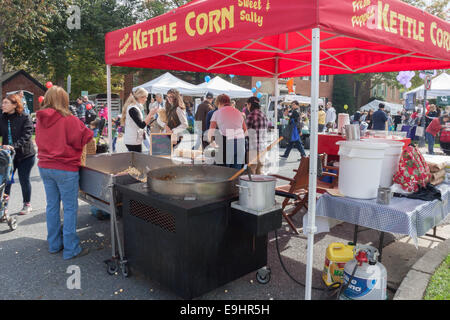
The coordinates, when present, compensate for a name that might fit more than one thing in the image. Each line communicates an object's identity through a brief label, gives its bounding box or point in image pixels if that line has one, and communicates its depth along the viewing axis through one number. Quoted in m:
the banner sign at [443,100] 21.91
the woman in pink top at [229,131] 5.88
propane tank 2.76
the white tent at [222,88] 16.92
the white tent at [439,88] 16.69
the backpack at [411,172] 3.41
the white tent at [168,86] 17.09
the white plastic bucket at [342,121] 5.19
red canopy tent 2.73
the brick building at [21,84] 30.61
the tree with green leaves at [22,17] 18.81
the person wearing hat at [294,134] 11.05
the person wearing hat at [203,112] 9.35
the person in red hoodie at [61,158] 3.66
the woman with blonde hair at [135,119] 5.55
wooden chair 4.55
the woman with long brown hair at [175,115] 6.80
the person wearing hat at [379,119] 13.59
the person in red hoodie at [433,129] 12.27
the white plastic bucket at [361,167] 3.11
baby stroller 4.34
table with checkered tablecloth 2.91
